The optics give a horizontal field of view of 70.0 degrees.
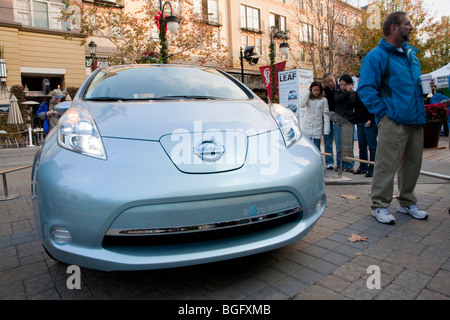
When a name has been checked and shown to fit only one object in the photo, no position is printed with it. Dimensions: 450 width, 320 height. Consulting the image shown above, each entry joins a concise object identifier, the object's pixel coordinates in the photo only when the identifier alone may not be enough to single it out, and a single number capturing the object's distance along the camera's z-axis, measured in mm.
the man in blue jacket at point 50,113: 6723
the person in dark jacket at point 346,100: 5731
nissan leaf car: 1550
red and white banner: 13277
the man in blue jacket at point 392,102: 2830
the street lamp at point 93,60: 15938
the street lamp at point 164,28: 9594
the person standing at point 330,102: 6020
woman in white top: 5836
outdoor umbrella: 14305
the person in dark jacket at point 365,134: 5137
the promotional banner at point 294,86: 9452
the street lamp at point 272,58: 13273
